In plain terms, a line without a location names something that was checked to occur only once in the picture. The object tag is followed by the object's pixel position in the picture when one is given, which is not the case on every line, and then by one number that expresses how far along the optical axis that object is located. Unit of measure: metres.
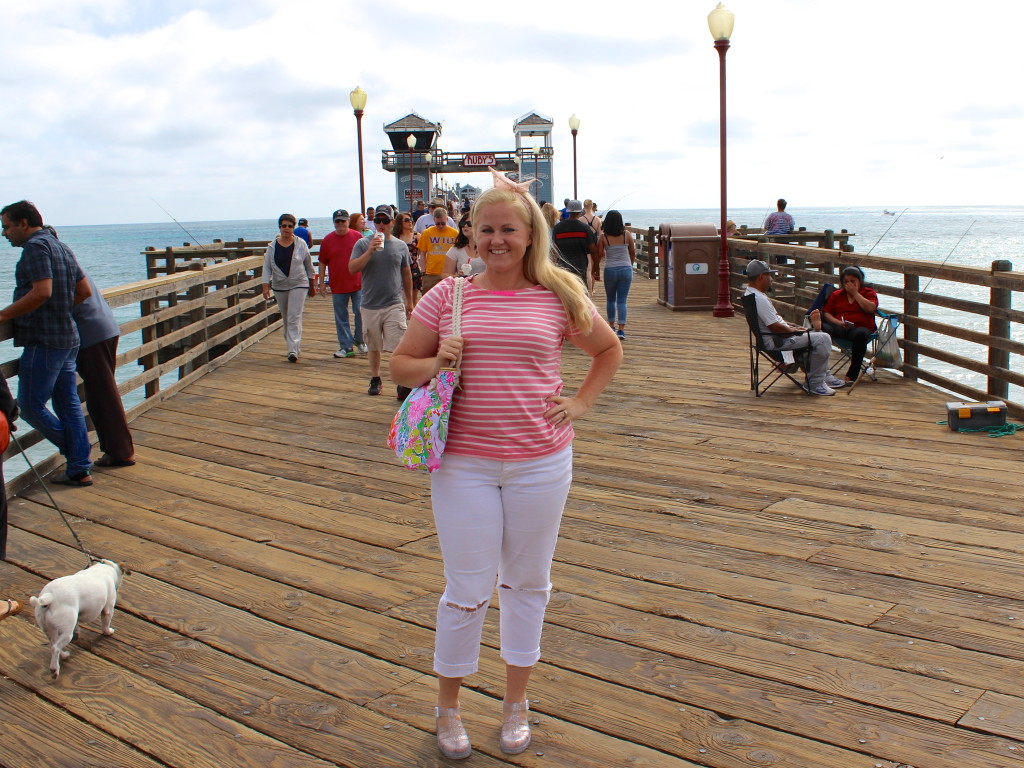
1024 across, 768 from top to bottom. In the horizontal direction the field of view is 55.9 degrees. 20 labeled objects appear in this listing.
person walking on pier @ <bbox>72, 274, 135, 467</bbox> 5.83
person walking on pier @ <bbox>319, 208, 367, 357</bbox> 10.65
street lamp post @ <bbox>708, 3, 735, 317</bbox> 12.55
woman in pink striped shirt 2.56
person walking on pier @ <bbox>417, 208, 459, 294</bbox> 10.53
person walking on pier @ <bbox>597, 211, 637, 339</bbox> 10.83
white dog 3.27
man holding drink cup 8.21
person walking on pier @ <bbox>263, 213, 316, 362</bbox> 10.50
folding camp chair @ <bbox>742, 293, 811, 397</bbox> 7.97
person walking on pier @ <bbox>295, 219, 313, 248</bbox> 13.44
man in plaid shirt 5.16
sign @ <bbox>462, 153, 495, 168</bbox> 67.25
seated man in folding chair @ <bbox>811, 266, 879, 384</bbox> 8.31
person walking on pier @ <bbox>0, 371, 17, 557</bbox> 4.05
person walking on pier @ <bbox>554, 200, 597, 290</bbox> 10.45
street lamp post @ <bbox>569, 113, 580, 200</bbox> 28.41
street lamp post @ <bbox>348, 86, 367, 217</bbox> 18.59
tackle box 6.51
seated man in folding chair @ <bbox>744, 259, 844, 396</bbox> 7.93
